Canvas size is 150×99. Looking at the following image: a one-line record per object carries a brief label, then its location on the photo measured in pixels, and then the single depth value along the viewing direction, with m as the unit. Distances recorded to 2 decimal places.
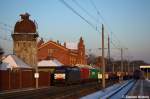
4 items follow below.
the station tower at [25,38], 90.06
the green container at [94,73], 96.72
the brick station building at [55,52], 124.75
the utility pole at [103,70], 51.12
